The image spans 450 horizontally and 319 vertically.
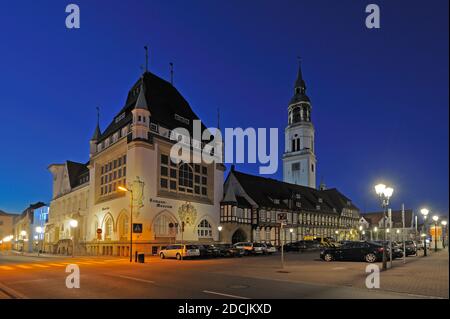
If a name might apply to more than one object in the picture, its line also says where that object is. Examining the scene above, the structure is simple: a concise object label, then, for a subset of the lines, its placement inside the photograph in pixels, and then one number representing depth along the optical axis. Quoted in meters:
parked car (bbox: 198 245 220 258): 37.16
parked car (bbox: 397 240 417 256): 35.77
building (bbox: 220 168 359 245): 58.44
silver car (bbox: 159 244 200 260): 34.72
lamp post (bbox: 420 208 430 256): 36.03
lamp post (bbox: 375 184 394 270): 23.47
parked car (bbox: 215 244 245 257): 39.88
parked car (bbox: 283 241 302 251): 52.14
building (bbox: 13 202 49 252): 88.02
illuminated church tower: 96.88
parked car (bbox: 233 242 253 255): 43.72
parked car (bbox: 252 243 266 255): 44.28
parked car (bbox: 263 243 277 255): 45.78
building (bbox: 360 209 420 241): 112.06
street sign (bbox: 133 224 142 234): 36.66
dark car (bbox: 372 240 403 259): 31.06
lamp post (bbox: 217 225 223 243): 55.01
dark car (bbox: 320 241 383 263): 27.66
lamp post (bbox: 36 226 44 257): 85.42
